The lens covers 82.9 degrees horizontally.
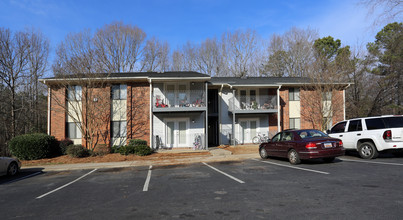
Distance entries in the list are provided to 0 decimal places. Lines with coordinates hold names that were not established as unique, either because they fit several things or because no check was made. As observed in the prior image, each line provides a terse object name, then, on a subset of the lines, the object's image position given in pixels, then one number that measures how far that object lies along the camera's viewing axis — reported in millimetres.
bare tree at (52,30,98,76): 14969
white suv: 9094
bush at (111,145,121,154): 14800
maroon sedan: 8609
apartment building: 16016
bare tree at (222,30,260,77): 34188
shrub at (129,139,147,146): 15375
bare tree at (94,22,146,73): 30659
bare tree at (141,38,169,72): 33656
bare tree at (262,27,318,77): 32125
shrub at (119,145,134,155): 14070
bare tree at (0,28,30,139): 21344
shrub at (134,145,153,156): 13992
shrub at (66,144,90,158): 13602
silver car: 8955
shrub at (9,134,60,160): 13570
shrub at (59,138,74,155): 15461
